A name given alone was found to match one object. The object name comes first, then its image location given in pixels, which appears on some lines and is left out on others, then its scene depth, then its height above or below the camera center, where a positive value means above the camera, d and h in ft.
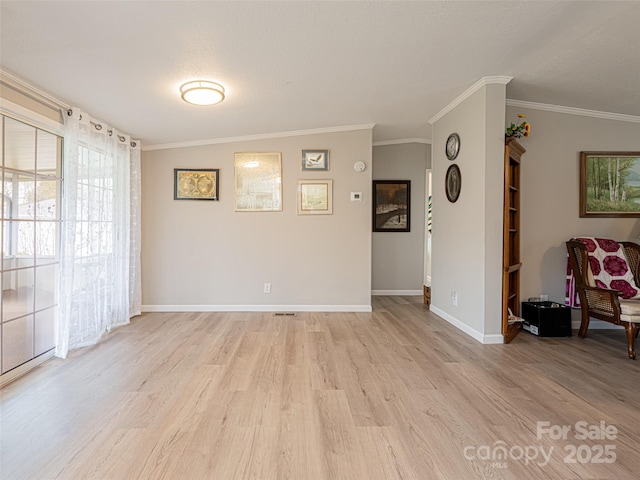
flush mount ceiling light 9.37 +4.27
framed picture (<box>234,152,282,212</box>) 15.23 +2.73
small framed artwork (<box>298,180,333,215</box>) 15.24 +2.00
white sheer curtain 10.17 +0.22
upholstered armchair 9.91 -1.83
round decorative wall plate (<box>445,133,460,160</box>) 12.75 +3.81
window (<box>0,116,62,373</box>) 8.35 -0.05
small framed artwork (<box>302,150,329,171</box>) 15.21 +3.63
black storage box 11.59 -2.86
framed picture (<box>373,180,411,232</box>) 19.39 +2.21
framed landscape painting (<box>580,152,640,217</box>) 12.79 +2.26
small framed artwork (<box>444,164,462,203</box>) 12.70 +2.33
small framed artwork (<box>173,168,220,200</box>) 15.20 +2.57
